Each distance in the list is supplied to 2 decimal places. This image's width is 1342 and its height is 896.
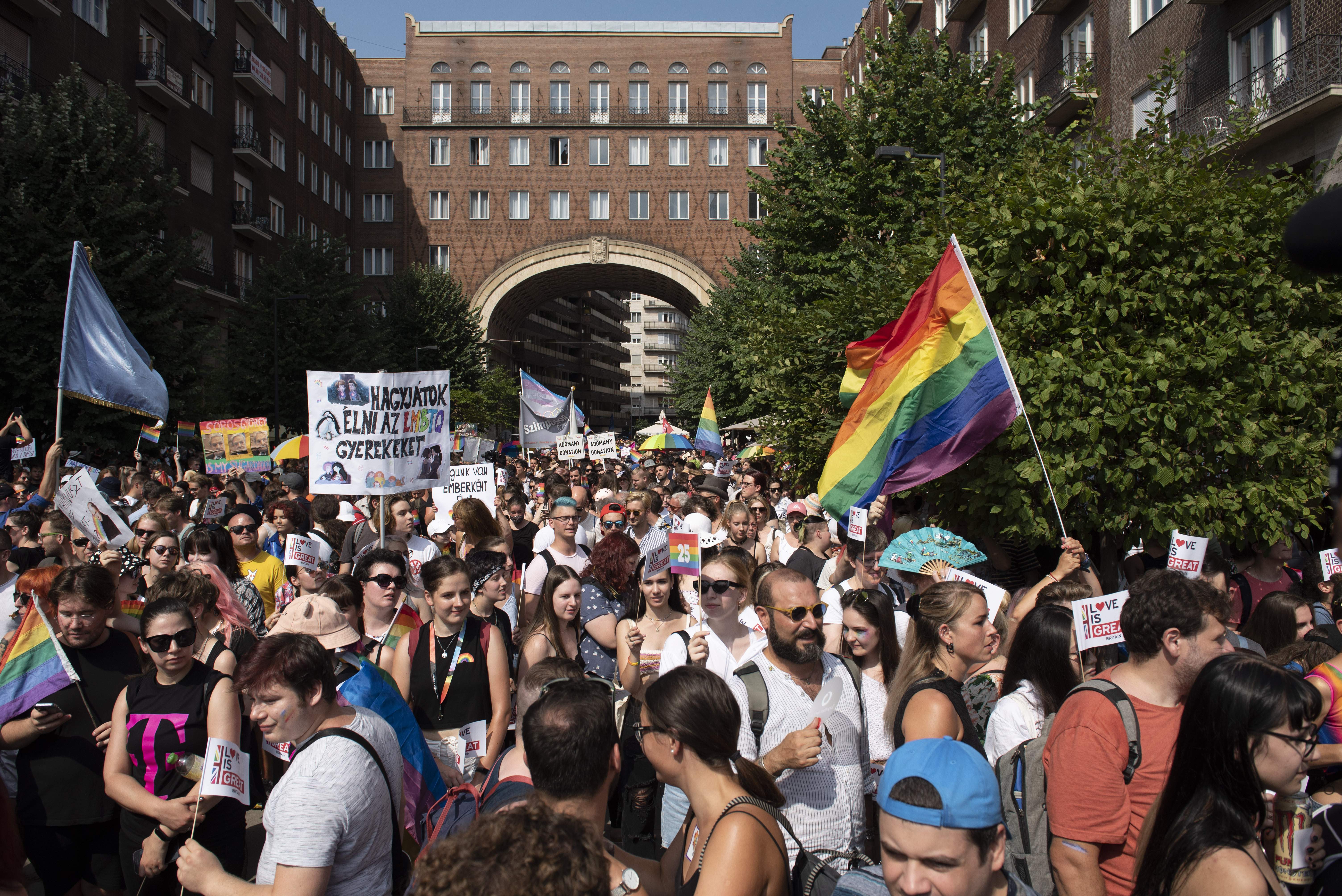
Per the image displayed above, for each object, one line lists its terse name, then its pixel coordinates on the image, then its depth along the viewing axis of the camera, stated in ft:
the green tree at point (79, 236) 63.87
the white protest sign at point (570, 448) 60.80
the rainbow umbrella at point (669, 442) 102.53
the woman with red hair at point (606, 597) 18.63
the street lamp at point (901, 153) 50.34
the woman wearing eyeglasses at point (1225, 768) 8.14
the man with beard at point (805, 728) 11.37
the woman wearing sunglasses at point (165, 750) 12.68
